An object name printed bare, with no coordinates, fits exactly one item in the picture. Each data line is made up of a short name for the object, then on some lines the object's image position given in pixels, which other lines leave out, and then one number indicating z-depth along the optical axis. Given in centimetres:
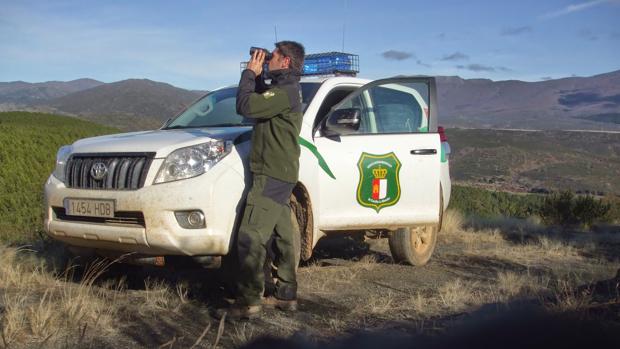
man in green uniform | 464
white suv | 470
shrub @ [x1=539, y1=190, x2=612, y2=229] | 1501
